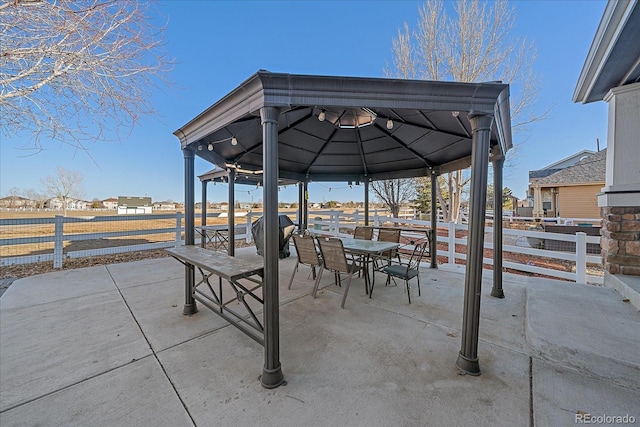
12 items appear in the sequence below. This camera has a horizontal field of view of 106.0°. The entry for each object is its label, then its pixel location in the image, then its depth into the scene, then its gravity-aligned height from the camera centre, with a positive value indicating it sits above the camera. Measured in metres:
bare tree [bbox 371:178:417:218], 12.80 +1.01
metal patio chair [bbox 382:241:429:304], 3.33 -0.88
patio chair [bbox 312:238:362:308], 3.35 -0.69
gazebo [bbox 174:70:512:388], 1.84 +0.93
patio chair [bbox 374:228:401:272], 4.85 -0.54
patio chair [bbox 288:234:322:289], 3.74 -0.65
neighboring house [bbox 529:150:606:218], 10.11 +1.12
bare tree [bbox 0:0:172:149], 2.25 +1.56
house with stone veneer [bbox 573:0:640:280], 2.82 +0.75
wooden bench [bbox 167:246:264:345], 2.01 -0.52
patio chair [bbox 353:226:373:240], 5.41 -0.52
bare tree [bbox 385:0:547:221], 8.55 +5.97
